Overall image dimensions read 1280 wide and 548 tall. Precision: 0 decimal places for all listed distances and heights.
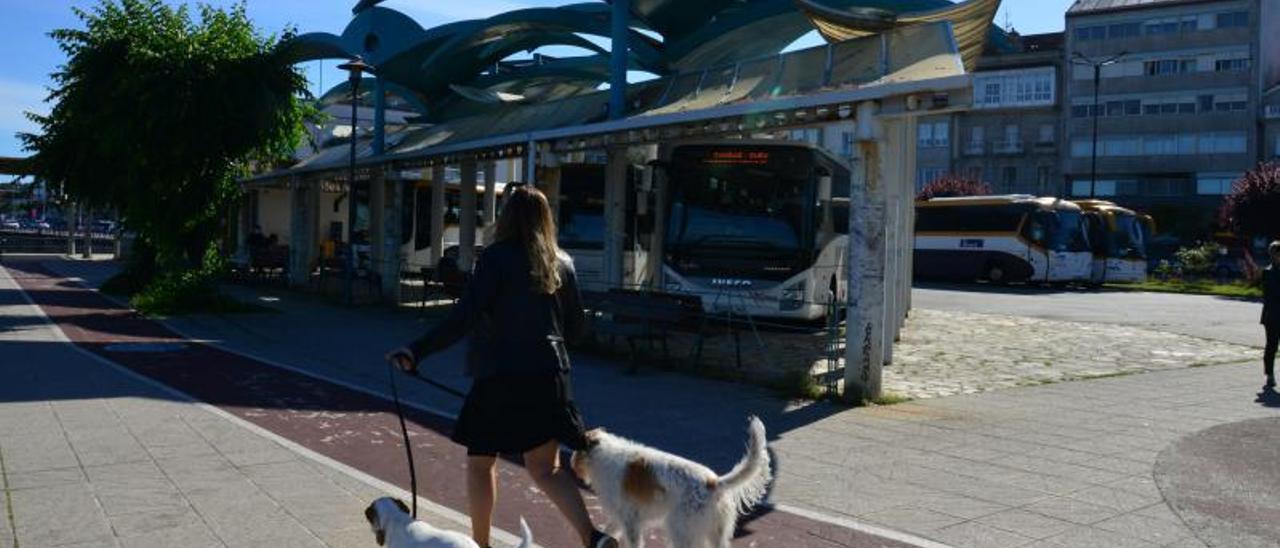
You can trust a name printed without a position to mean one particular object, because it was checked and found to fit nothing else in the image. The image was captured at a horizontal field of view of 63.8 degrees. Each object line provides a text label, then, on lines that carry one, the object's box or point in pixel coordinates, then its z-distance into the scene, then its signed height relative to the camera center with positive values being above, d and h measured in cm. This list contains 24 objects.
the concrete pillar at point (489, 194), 2890 +144
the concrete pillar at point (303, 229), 2738 +29
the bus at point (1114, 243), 3741 +60
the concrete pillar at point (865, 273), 1055 -20
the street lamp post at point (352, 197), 2110 +94
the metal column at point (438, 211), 2622 +83
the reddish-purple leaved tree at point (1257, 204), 4056 +237
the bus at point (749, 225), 1653 +42
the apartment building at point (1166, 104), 6112 +968
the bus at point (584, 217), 2227 +66
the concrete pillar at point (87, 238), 4550 -15
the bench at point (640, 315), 1284 -86
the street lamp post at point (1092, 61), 6311 +1238
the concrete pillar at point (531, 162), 1672 +138
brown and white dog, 435 -103
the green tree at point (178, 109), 1811 +230
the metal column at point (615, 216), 1861 +57
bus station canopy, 1057 +208
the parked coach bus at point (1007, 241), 3500 +56
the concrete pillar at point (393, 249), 2239 -16
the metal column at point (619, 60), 1645 +308
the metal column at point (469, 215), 2461 +70
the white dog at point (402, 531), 409 -119
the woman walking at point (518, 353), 451 -48
